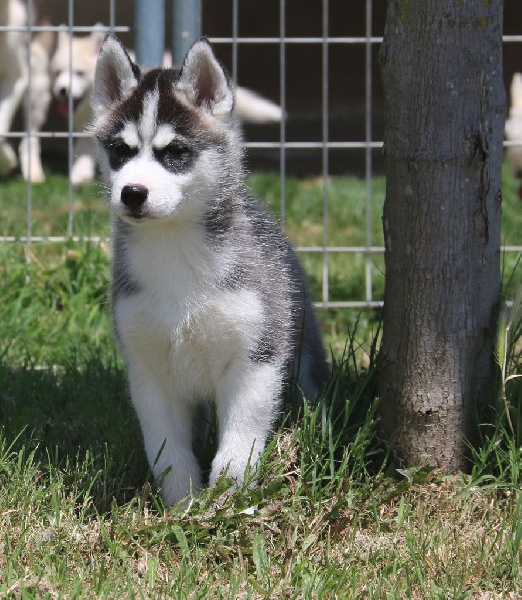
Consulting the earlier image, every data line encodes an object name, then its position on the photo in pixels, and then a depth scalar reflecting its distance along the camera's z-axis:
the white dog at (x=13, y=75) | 18.41
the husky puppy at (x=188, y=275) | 6.61
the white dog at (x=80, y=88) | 18.33
